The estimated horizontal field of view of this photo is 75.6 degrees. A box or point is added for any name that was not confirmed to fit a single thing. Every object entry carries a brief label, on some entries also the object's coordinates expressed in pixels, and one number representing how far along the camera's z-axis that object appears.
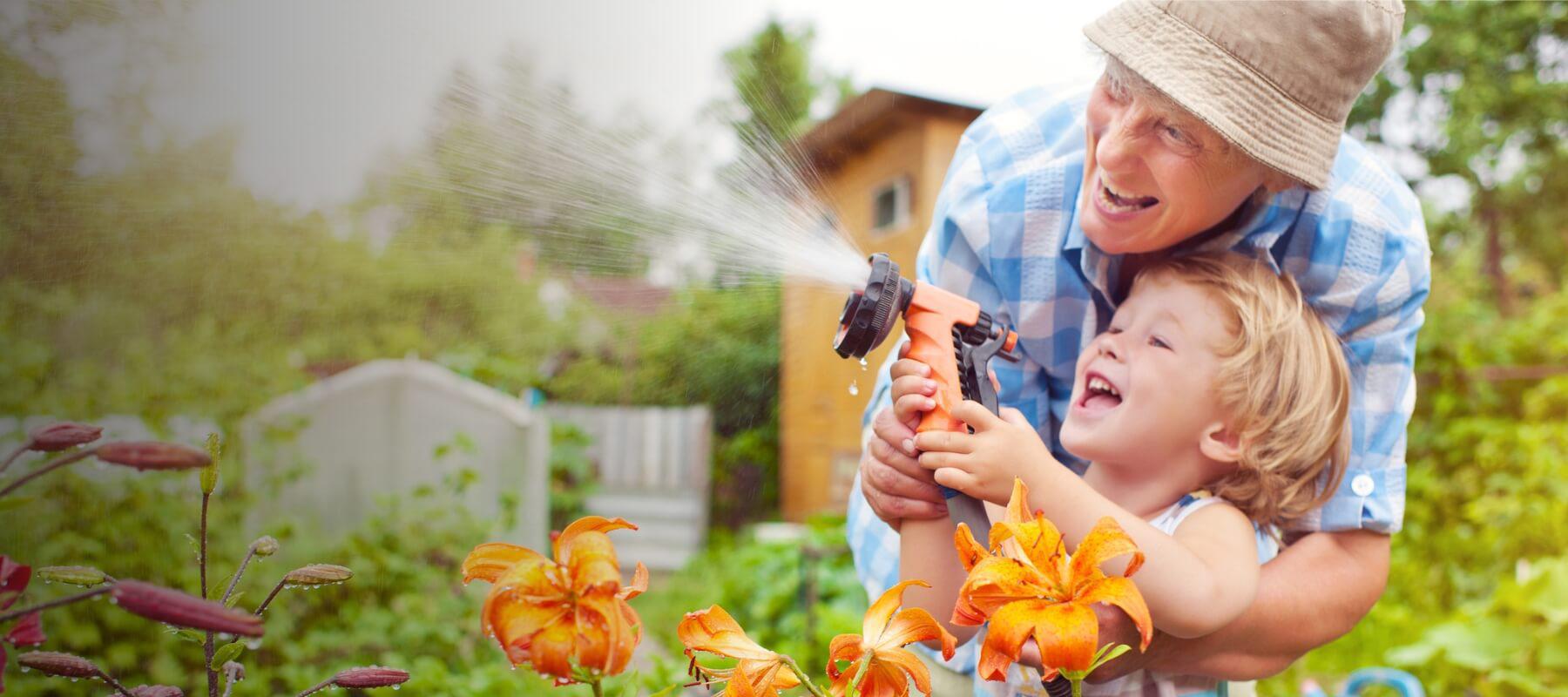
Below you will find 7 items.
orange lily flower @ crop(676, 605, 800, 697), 0.70
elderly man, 1.07
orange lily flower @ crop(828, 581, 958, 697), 0.73
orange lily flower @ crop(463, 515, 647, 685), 0.58
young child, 1.19
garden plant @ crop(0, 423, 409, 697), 0.49
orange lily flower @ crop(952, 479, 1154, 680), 0.66
